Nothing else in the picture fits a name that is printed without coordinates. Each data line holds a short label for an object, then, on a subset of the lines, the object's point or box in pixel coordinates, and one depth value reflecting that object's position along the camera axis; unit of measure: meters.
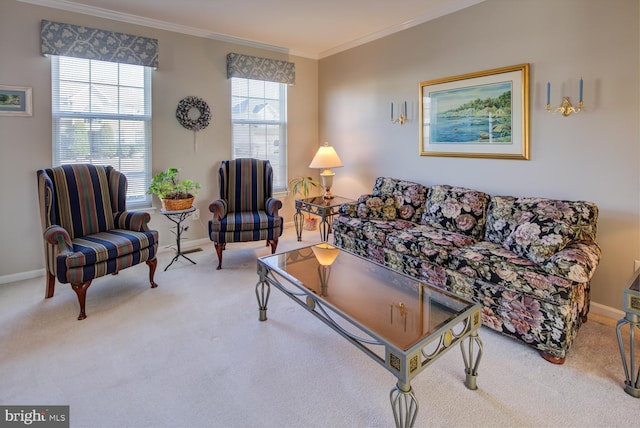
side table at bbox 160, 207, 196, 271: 3.48
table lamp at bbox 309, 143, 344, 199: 4.35
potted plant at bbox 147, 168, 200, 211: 3.52
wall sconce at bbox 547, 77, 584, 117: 2.59
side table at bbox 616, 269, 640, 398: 1.69
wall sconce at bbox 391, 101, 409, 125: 3.90
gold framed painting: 2.95
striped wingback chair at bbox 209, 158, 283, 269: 3.56
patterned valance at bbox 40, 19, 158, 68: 3.18
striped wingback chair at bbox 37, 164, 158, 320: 2.55
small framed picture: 3.07
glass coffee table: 1.46
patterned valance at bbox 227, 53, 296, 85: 4.26
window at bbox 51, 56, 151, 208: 3.37
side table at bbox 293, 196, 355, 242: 4.09
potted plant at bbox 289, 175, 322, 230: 5.02
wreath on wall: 4.00
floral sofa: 2.04
